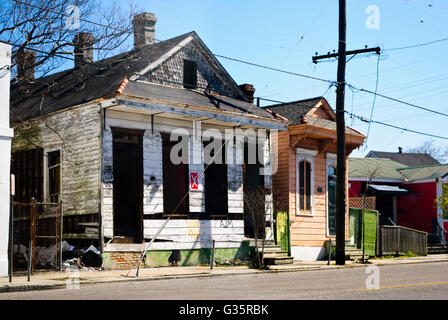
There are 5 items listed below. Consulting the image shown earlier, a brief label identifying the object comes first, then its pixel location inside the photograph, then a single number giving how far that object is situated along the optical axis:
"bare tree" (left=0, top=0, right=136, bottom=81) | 22.03
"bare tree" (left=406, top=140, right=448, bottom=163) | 83.36
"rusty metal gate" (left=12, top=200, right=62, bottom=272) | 18.80
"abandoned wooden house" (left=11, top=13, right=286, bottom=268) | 19.84
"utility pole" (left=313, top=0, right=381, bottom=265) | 22.64
